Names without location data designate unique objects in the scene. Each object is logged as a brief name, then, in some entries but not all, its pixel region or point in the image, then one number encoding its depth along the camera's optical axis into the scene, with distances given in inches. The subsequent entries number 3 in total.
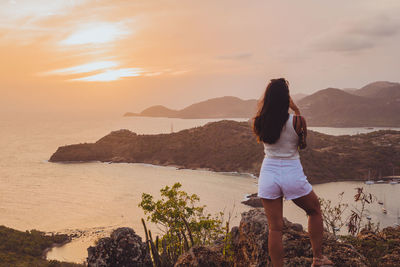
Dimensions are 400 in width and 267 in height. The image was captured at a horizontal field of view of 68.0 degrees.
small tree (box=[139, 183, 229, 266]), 362.3
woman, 119.3
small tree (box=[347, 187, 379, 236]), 416.4
